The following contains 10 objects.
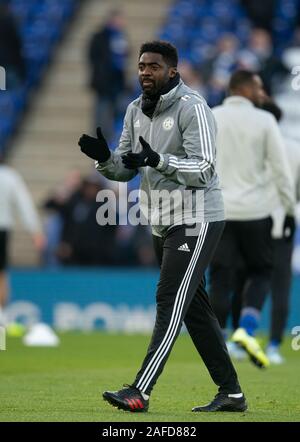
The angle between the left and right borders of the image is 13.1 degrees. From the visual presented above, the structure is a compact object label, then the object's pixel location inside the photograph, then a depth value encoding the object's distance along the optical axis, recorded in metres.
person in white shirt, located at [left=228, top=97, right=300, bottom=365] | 12.74
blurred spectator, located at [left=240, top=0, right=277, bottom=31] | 22.00
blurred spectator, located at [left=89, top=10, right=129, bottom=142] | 21.66
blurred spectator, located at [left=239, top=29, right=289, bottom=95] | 19.80
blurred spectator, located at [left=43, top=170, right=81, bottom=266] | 20.44
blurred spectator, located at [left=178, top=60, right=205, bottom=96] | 20.33
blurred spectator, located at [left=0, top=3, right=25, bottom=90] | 21.83
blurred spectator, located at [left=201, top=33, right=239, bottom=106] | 20.00
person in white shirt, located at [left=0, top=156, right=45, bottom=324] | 16.97
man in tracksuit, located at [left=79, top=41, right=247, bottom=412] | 7.87
